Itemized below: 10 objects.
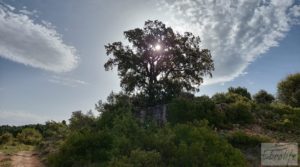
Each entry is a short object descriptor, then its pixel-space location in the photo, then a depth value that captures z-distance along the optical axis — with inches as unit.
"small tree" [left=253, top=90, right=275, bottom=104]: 842.4
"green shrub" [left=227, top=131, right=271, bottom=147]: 338.1
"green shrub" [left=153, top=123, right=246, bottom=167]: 229.8
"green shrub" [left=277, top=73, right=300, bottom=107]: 860.4
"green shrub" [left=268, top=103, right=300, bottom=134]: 429.8
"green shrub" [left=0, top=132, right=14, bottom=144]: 687.5
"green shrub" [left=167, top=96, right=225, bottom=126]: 446.5
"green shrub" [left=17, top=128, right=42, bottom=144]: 711.2
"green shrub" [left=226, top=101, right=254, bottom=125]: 465.7
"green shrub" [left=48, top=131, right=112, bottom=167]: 300.6
